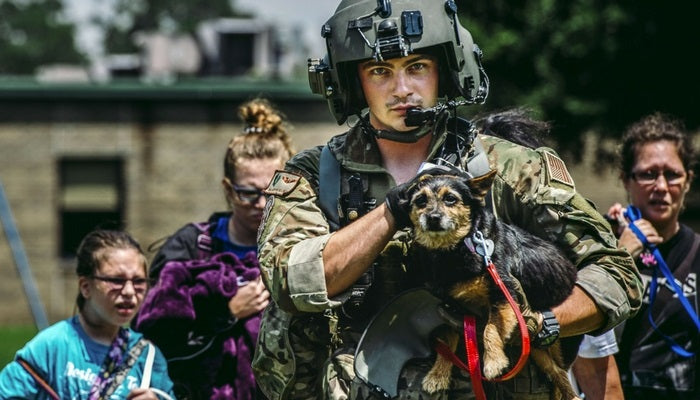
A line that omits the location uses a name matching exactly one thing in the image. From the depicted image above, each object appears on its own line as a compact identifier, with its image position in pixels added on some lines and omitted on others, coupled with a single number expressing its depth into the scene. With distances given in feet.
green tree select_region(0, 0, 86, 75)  539.29
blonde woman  34.35
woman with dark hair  36.11
